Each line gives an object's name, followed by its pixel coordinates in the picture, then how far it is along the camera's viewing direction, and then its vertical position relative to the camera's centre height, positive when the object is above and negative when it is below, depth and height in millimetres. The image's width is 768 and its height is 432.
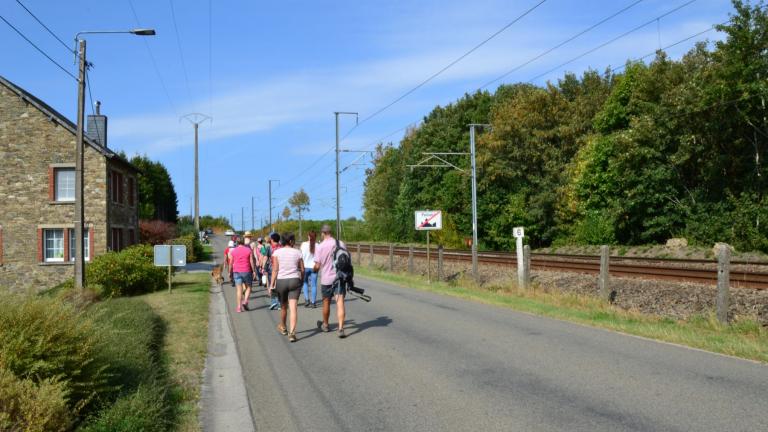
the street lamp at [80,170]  18688 +1921
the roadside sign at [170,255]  20312 -432
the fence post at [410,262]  32572 -1241
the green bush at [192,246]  46488 -472
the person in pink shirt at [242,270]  15984 -704
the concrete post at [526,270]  22391 -1170
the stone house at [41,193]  32188 +2308
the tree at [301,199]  113188 +6355
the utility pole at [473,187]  33744 +2362
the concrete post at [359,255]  44941 -1208
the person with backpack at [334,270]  11367 -533
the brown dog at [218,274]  24500 -1212
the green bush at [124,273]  21609 -1011
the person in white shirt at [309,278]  16234 -948
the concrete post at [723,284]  13023 -1006
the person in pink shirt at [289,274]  11164 -573
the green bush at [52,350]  5414 -866
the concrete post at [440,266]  28625 -1273
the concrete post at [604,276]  17891 -1120
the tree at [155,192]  81938 +6256
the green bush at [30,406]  4836 -1143
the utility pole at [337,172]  47438 +4368
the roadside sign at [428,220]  26500 +599
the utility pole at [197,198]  55188 +3250
